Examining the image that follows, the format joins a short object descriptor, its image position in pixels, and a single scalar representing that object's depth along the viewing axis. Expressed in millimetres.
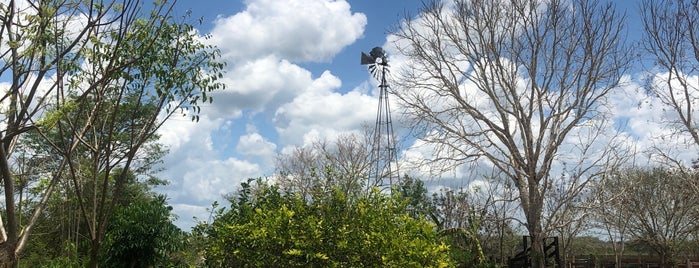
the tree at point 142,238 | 9000
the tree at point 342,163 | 20266
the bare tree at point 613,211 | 11844
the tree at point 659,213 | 20266
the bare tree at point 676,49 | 12289
